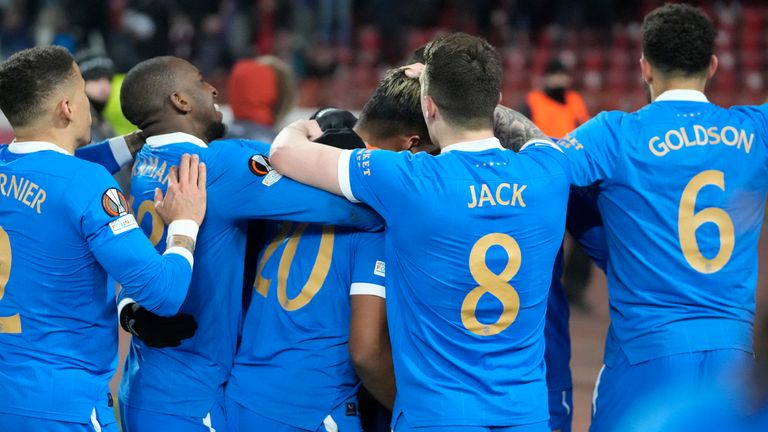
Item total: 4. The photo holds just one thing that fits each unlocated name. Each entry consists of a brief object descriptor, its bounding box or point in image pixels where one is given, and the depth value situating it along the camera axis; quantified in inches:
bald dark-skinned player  250.7
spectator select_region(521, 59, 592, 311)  669.3
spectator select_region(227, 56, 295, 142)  653.3
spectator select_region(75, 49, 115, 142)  528.4
